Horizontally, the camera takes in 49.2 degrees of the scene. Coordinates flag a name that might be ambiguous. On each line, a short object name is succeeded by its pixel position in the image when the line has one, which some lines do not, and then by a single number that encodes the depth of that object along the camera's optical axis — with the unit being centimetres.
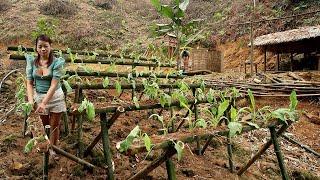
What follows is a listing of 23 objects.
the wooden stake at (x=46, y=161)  305
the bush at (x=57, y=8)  1761
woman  354
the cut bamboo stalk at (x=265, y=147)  323
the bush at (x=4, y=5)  1781
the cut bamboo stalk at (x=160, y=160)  252
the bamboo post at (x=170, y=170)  262
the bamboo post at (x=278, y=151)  325
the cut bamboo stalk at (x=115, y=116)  312
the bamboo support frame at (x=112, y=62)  476
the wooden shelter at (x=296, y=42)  1161
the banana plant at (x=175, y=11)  660
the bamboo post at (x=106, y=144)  307
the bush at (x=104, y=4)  2036
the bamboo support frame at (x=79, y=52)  551
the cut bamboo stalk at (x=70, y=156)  303
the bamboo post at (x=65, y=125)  432
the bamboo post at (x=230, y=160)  404
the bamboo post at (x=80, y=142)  382
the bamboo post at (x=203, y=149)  444
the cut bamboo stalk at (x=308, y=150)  506
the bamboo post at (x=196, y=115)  434
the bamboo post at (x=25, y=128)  428
